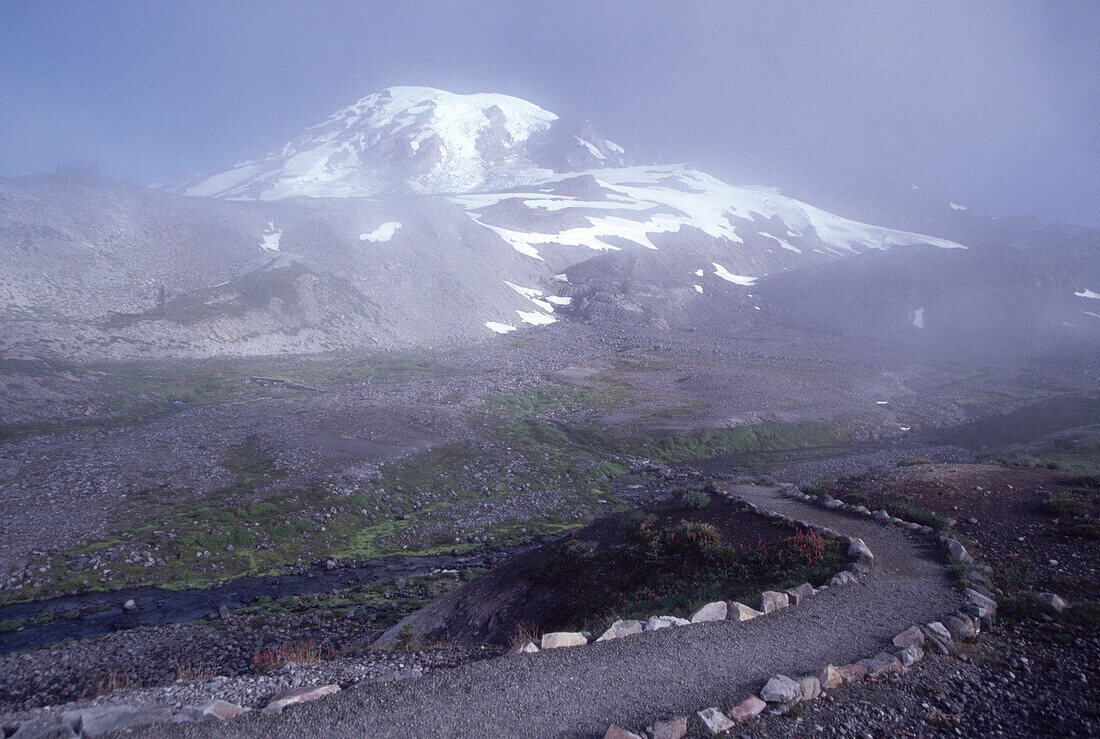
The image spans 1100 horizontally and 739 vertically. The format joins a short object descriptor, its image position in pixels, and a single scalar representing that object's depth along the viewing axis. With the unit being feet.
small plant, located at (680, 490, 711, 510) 56.29
